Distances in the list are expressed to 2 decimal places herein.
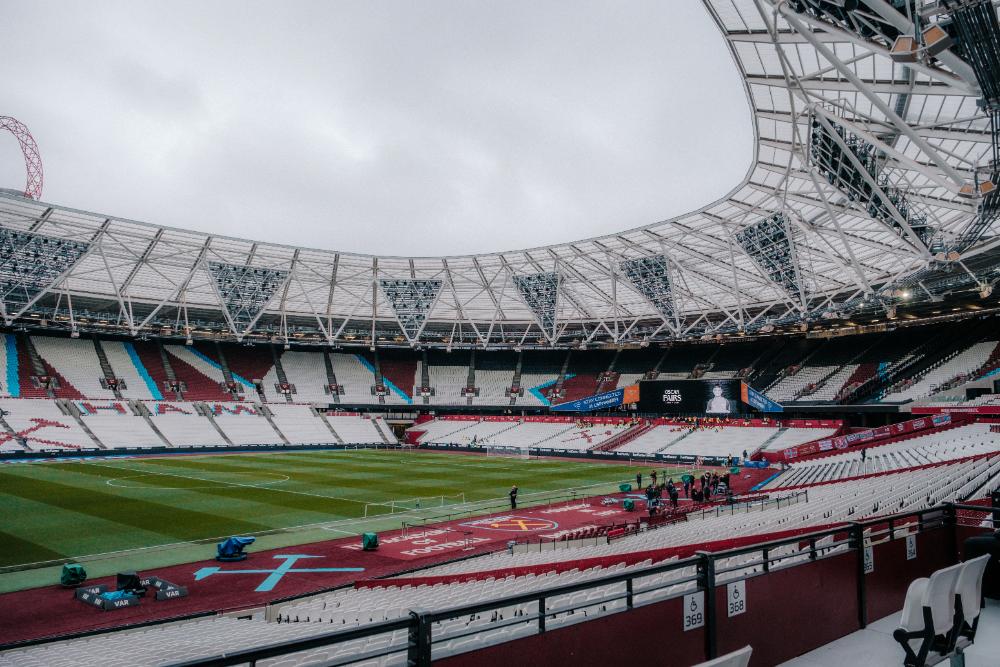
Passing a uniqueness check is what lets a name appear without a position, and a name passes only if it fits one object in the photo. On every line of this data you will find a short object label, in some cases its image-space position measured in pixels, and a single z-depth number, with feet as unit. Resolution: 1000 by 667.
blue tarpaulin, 64.26
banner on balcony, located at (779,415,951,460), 121.90
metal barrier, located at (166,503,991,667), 11.46
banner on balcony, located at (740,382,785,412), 164.45
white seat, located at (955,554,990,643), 17.83
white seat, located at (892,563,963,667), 16.63
